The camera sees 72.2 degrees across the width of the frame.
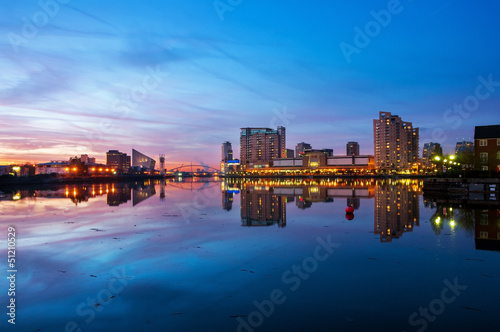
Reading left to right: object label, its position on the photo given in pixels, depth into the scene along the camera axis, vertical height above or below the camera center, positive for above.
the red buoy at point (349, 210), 27.67 -3.14
